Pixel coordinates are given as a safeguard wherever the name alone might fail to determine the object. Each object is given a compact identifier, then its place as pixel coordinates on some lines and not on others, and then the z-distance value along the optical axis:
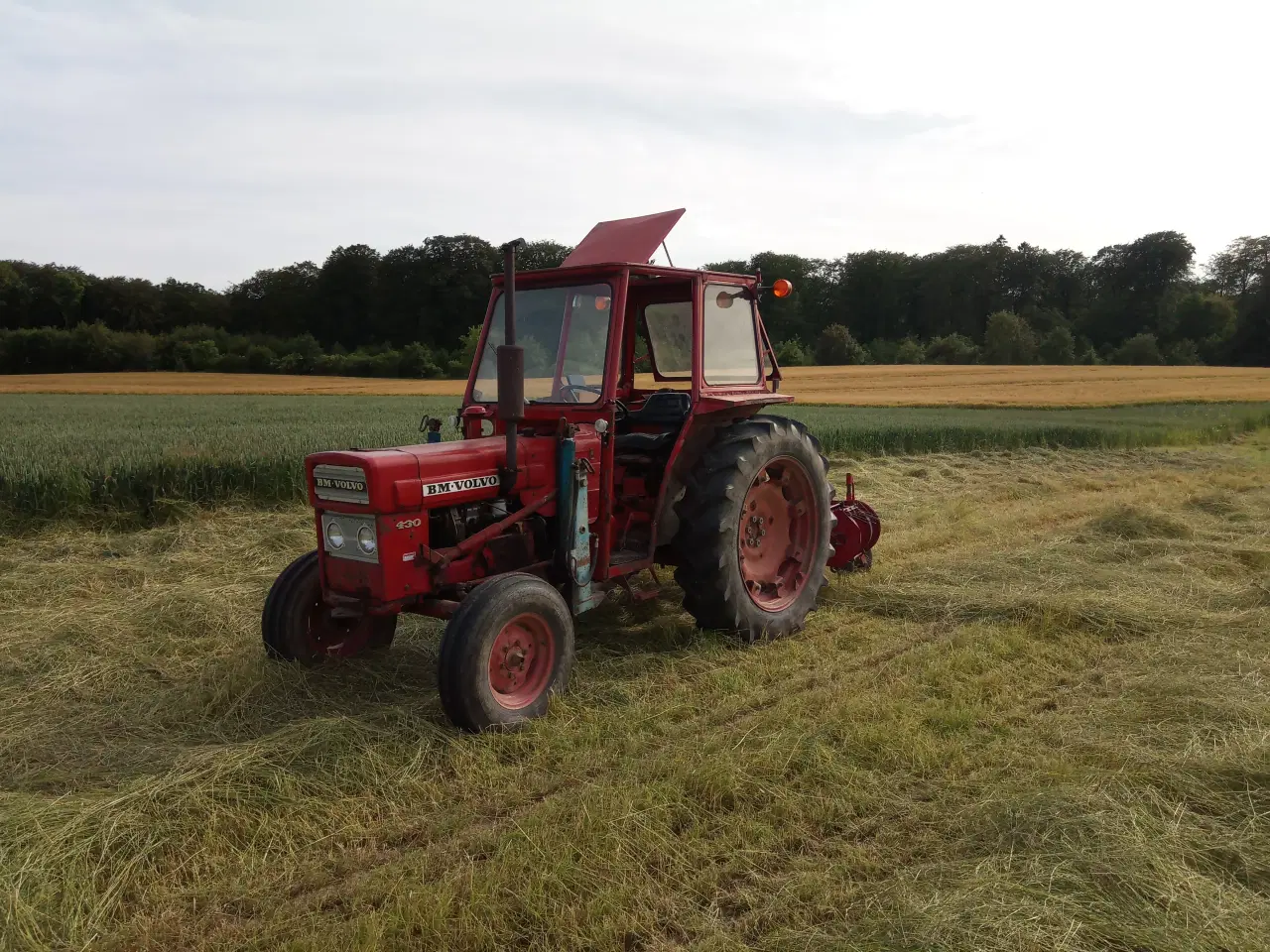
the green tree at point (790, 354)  44.16
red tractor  4.05
